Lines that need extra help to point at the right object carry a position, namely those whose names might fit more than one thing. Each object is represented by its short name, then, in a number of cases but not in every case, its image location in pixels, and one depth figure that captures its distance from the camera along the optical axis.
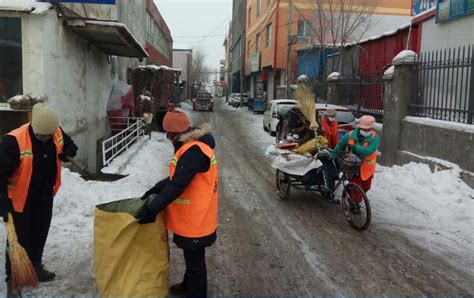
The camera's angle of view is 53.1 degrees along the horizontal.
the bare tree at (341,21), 22.61
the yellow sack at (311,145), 7.72
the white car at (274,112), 18.75
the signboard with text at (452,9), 11.68
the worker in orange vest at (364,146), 6.77
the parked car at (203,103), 39.31
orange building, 33.88
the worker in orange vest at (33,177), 4.05
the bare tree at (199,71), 83.51
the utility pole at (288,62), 26.17
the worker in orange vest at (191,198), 3.64
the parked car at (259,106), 35.06
